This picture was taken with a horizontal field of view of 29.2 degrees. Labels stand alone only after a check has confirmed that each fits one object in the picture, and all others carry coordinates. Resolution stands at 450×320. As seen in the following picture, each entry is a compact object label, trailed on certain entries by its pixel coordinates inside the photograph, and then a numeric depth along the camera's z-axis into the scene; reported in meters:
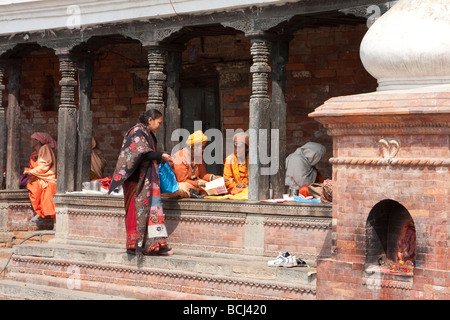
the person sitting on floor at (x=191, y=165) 10.48
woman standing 9.58
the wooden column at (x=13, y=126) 12.87
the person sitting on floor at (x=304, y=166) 10.78
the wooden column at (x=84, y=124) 11.87
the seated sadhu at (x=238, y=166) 10.50
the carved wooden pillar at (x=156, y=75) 10.84
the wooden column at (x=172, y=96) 10.98
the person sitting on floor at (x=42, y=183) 12.67
